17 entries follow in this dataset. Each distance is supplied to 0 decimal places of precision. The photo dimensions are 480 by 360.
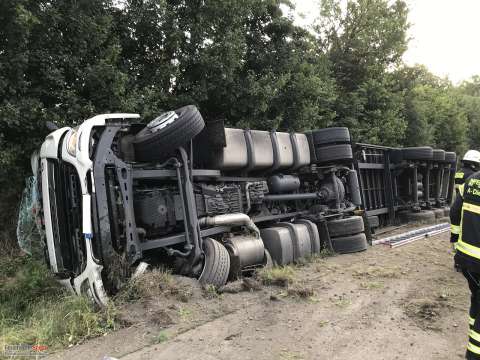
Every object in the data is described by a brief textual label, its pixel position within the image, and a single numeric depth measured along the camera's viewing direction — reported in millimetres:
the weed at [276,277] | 4641
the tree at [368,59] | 16328
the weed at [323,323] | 3453
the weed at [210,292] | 4055
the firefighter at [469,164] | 4984
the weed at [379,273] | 5109
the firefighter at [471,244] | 2803
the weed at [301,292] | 4219
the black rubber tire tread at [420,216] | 10431
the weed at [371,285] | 4609
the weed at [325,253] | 6449
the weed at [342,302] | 3984
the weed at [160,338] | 3076
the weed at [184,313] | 3526
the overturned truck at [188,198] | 3756
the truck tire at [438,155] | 11173
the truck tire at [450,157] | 11948
